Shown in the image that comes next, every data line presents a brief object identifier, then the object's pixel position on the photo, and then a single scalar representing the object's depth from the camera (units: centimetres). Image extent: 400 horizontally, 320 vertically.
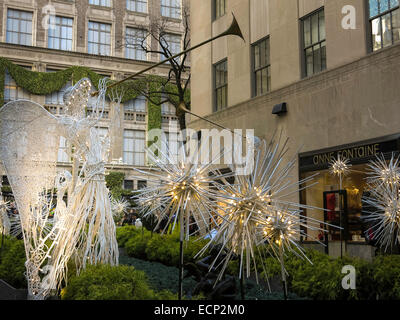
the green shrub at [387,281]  778
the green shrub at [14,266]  967
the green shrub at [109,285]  619
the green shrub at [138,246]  1559
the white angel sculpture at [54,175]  812
